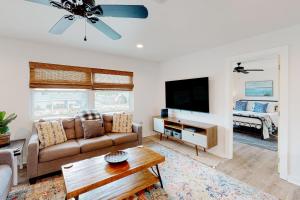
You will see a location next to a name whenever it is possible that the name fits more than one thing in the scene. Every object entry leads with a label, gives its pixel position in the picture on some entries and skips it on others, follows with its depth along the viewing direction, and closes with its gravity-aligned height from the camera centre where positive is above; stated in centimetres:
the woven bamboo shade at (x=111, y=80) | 361 +46
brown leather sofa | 220 -83
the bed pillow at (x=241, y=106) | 572 -35
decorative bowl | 186 -76
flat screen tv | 337 +7
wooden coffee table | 151 -83
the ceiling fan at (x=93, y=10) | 129 +79
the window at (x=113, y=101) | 377 -7
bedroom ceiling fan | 464 +85
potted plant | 230 -48
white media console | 304 -75
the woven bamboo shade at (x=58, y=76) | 291 +46
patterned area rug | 191 -123
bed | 414 -73
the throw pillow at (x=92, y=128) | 292 -59
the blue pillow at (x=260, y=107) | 511 -37
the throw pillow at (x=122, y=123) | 335 -56
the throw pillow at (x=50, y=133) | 249 -59
